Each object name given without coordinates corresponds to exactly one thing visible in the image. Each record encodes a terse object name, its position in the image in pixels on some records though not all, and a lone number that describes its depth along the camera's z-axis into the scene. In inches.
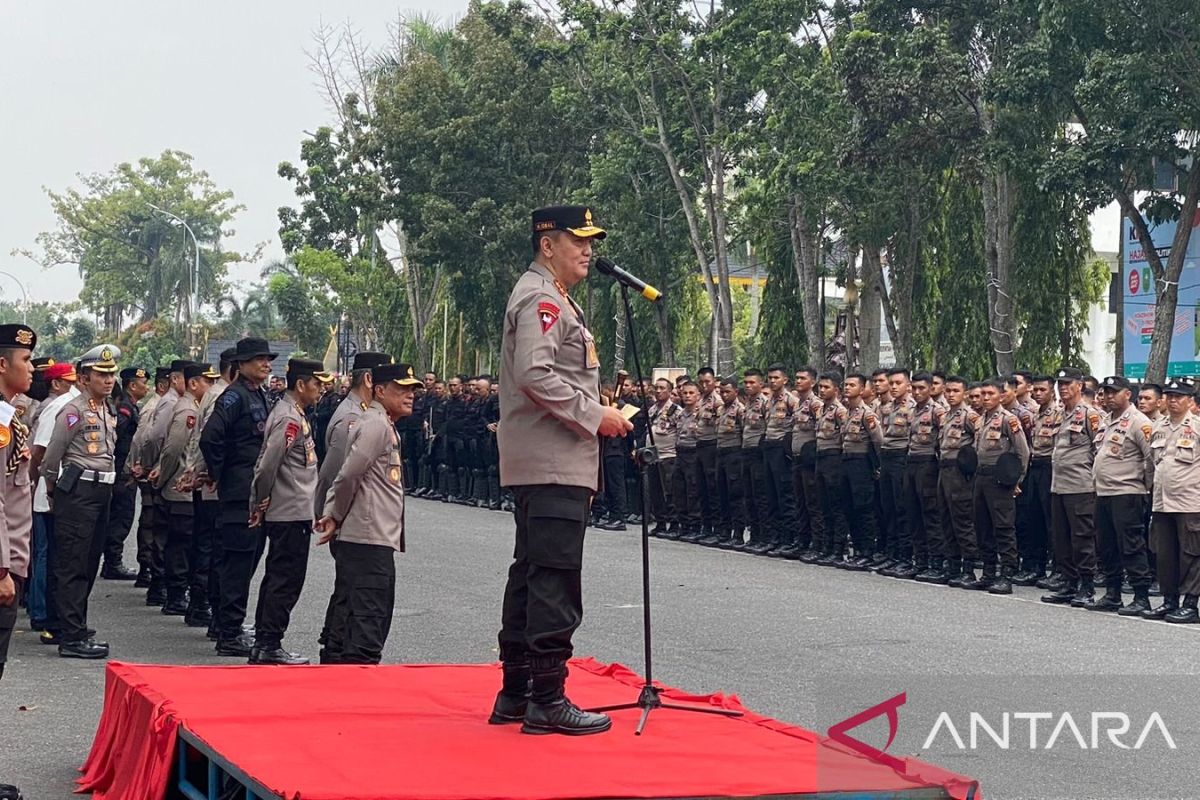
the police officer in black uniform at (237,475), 454.0
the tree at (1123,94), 908.0
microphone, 261.9
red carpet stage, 224.1
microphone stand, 258.2
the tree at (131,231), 3986.2
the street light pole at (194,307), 2780.5
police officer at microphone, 259.8
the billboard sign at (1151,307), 1129.4
